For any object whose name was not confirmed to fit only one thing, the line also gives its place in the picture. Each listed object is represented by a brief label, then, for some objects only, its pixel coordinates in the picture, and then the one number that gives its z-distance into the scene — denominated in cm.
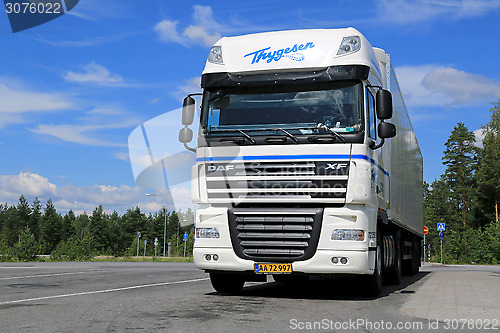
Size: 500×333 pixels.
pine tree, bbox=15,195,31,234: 12000
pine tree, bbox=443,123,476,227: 8700
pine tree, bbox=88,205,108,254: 12838
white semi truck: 877
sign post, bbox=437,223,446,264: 3998
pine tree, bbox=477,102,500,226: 6194
